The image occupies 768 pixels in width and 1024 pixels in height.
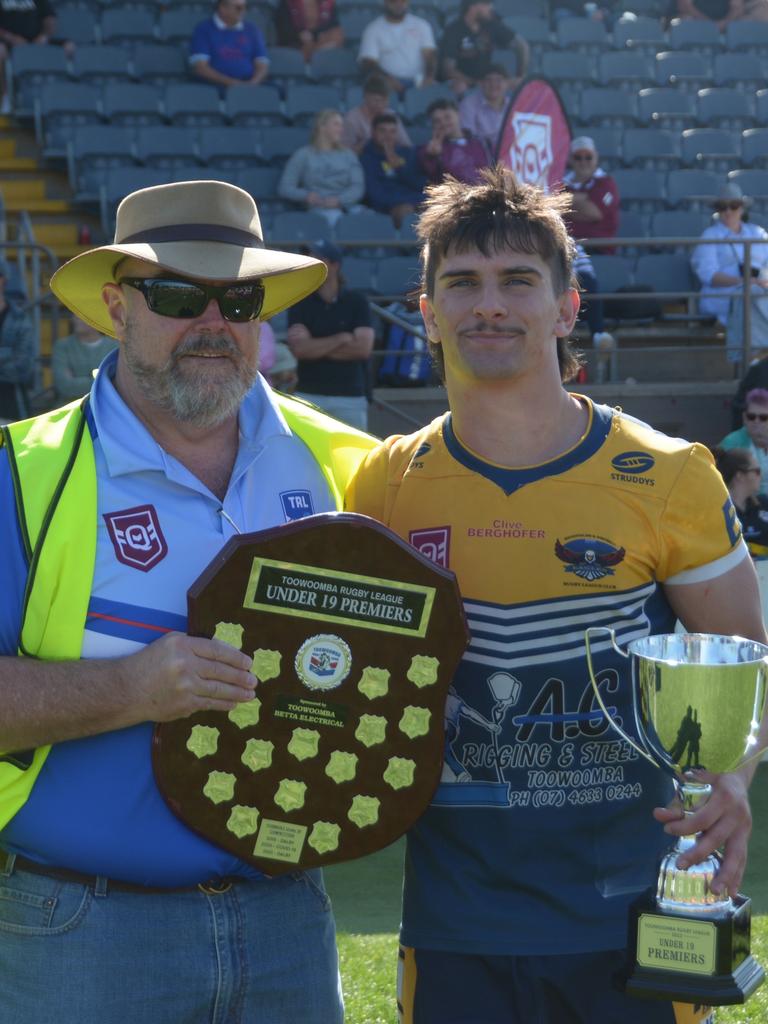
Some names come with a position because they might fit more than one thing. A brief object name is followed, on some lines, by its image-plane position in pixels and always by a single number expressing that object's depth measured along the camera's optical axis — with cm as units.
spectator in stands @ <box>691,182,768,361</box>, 1023
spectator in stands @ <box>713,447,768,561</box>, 698
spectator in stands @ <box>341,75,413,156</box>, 1088
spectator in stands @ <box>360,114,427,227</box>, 1073
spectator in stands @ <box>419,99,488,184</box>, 1034
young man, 243
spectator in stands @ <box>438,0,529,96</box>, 1204
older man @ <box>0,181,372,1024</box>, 233
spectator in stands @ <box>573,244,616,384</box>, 979
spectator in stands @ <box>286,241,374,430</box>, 800
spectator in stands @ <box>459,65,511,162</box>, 1123
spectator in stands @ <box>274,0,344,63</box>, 1277
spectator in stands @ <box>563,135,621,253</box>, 1055
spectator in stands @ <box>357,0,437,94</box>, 1220
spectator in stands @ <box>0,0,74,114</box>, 1209
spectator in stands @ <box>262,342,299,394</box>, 792
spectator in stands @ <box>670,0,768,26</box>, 1471
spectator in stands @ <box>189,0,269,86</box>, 1184
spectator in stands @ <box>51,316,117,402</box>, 788
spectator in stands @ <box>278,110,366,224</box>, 1055
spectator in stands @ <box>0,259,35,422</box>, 765
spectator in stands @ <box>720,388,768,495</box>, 820
